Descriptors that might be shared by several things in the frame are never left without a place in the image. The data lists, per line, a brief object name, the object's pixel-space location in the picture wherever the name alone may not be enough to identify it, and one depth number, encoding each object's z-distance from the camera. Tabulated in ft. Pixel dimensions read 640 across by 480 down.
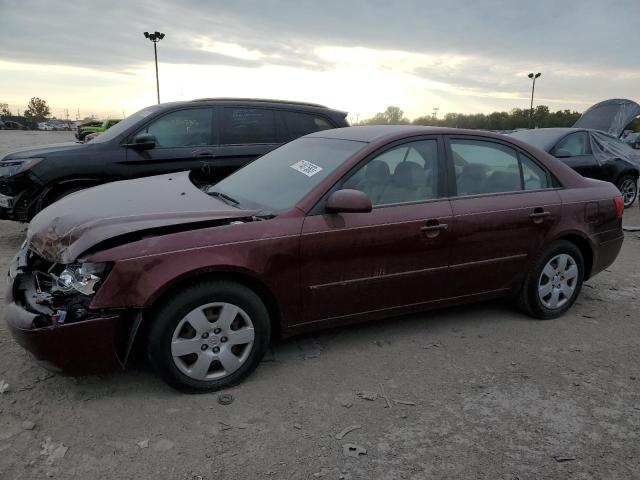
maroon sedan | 9.57
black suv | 19.43
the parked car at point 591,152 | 28.53
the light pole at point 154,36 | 105.29
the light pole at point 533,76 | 163.22
